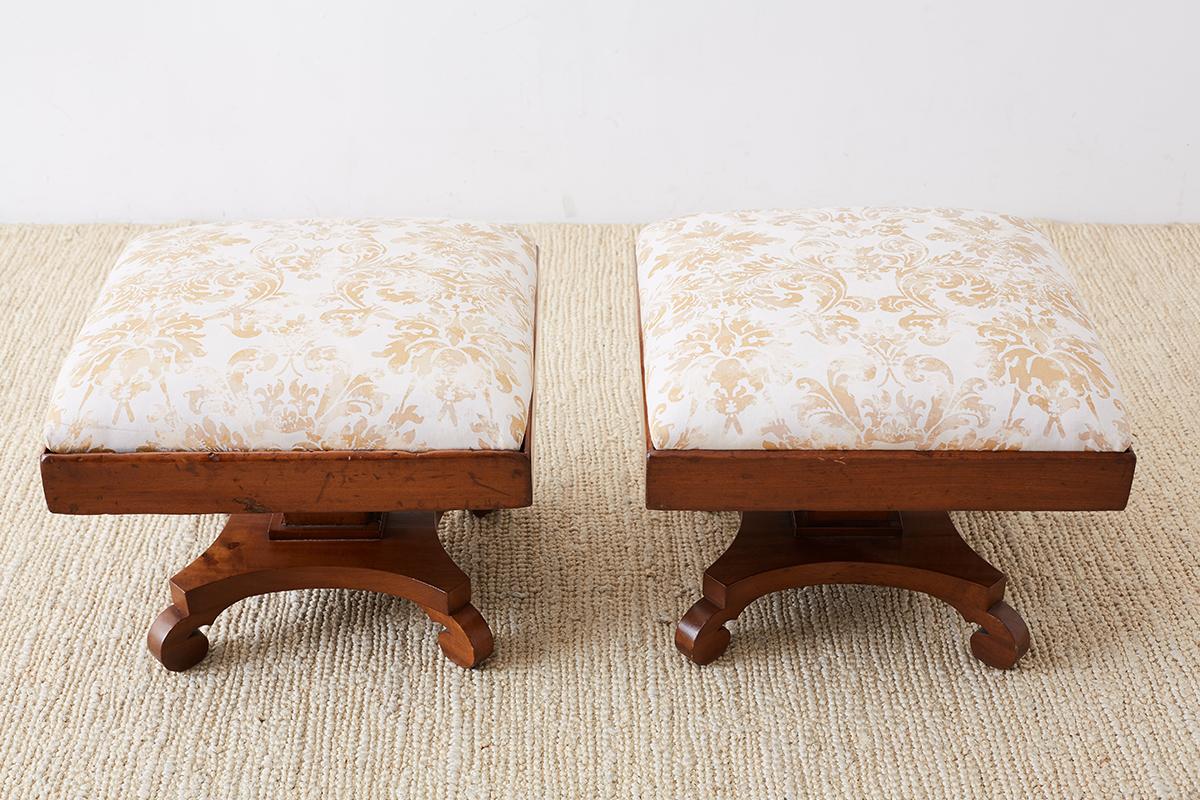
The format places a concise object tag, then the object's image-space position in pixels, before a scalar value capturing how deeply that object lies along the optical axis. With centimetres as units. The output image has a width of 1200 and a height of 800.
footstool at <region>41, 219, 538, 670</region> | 108
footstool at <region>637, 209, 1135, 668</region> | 108
